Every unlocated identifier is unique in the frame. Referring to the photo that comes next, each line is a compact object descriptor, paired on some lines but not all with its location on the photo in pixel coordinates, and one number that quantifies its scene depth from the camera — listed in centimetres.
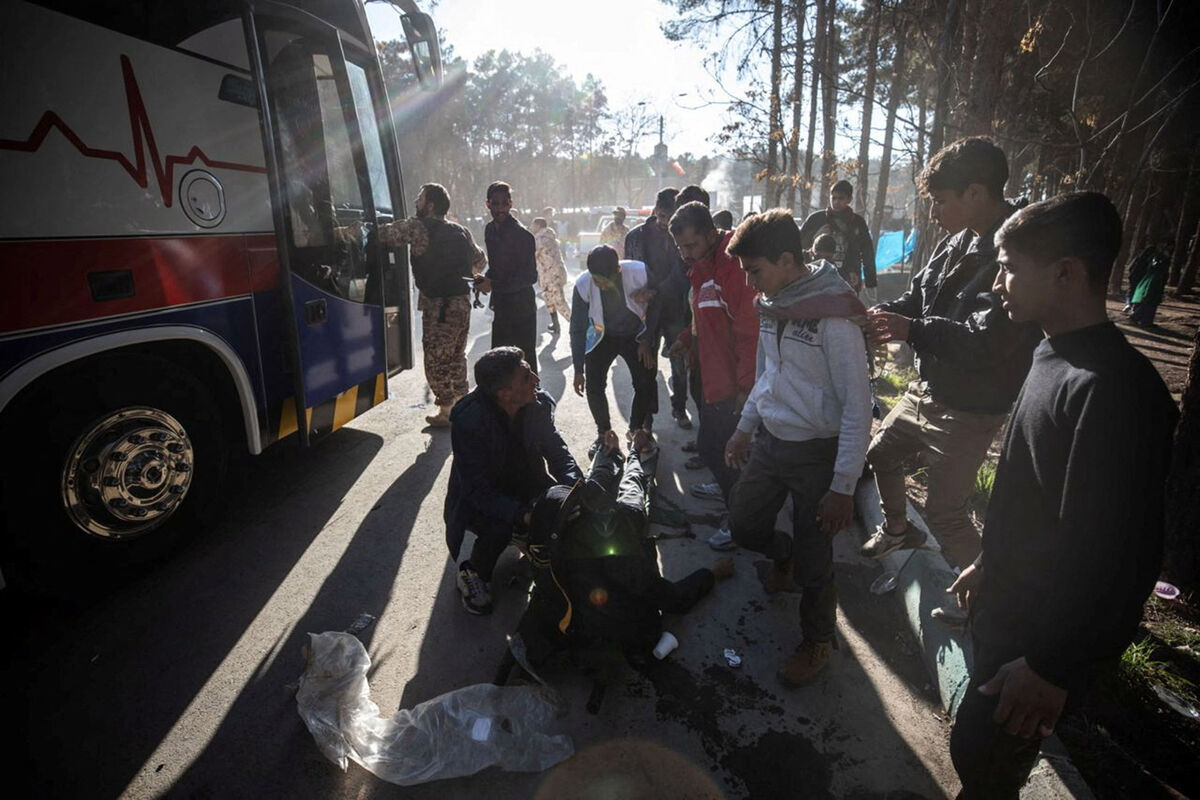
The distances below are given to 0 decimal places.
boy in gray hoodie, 219
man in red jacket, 333
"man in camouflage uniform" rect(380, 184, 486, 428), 498
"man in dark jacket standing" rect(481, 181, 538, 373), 535
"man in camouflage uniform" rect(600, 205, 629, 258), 1039
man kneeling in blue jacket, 285
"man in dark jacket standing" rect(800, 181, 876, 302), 654
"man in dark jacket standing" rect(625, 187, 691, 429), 455
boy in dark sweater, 117
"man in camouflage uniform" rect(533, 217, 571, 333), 966
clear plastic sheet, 207
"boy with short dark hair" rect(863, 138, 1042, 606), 226
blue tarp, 1803
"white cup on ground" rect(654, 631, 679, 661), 254
